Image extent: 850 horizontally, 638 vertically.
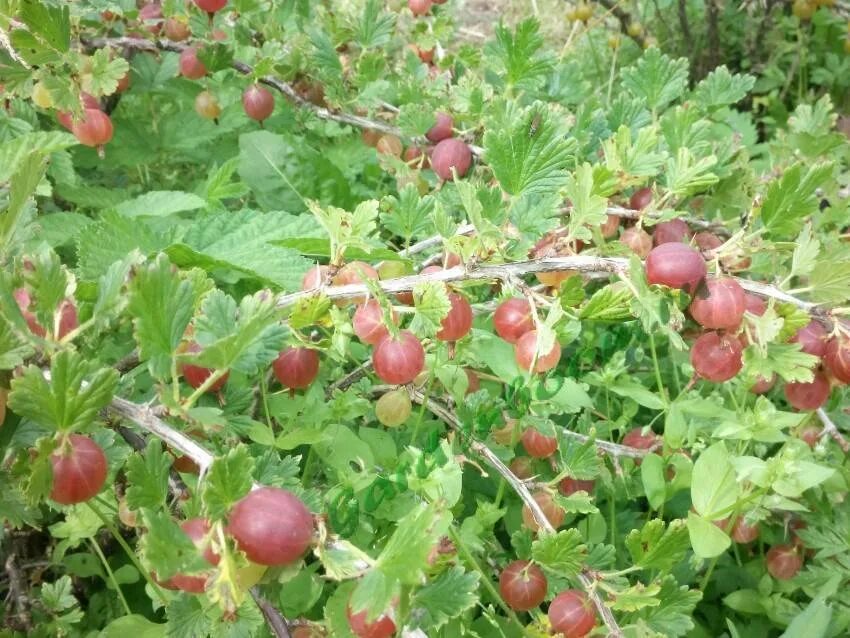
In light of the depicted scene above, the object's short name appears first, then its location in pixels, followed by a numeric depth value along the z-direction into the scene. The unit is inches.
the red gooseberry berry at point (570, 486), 14.7
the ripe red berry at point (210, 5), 17.5
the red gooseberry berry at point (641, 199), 15.3
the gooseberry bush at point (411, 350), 7.5
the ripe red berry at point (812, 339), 11.7
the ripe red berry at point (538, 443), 13.5
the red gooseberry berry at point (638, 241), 13.1
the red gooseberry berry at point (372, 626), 7.4
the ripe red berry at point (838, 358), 11.0
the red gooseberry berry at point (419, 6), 20.0
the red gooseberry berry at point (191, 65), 18.4
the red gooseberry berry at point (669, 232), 14.1
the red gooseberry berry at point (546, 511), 12.7
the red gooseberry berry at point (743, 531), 15.1
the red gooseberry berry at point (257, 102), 18.6
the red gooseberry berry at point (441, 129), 16.8
